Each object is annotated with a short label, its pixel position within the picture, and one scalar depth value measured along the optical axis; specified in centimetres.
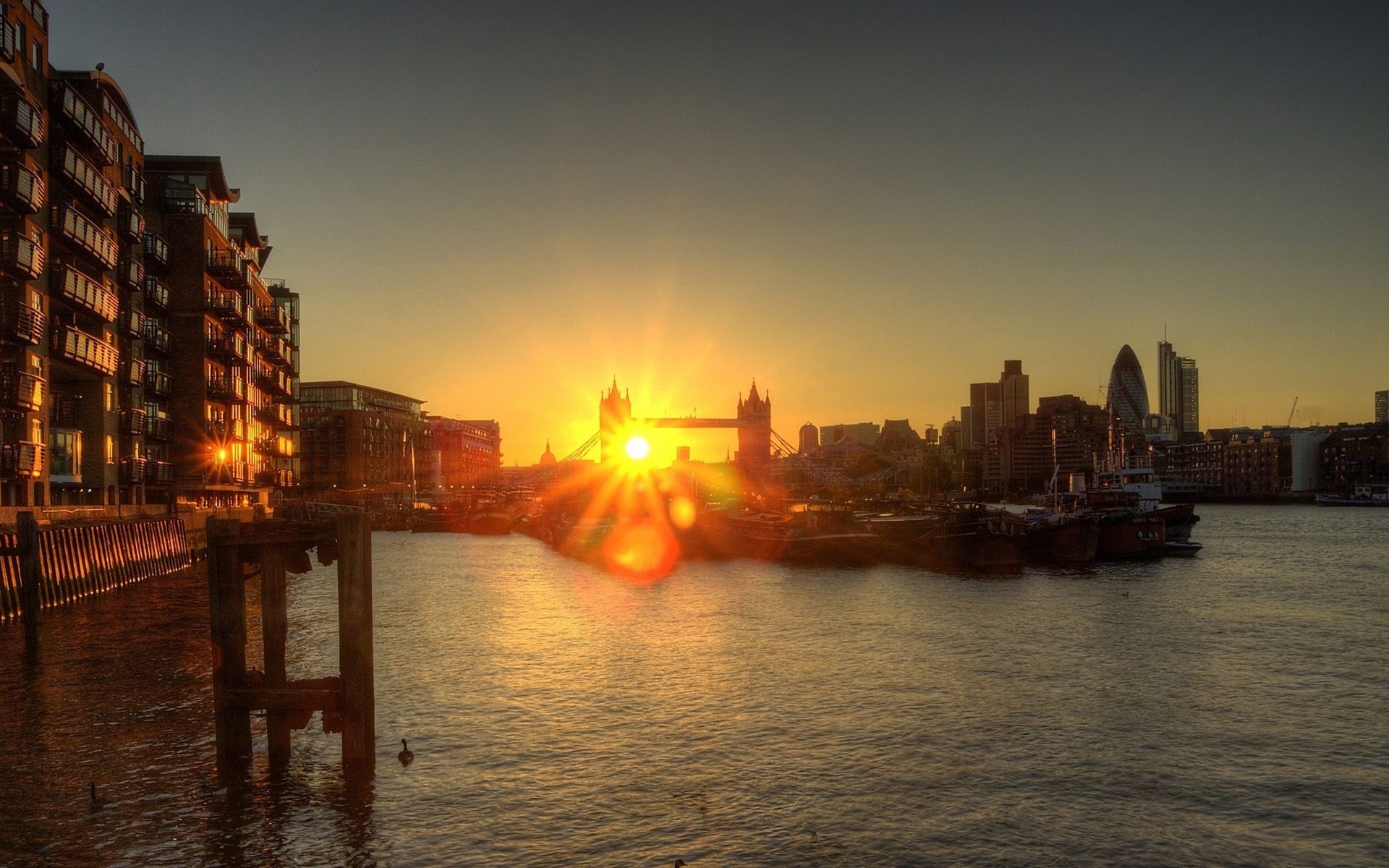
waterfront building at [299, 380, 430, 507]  19038
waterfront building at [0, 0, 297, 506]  4859
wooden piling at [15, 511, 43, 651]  3434
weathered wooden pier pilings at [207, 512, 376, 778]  1925
